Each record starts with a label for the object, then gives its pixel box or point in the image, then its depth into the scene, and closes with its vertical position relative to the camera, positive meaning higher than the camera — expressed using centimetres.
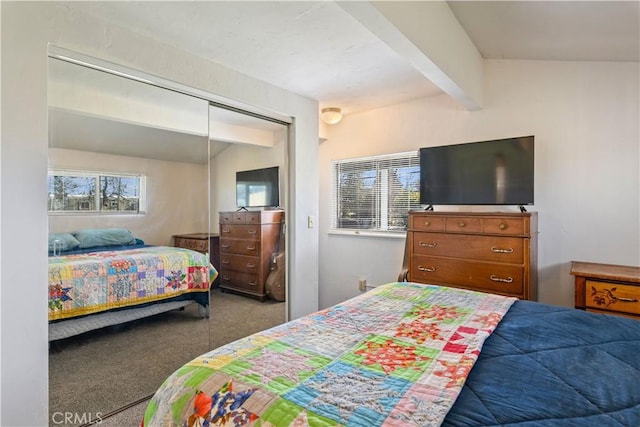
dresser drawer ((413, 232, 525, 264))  257 -28
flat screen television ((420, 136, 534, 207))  265 +33
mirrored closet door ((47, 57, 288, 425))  192 -13
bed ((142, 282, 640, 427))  83 -48
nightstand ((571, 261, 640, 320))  210 -50
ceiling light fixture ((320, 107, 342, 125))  385 +111
